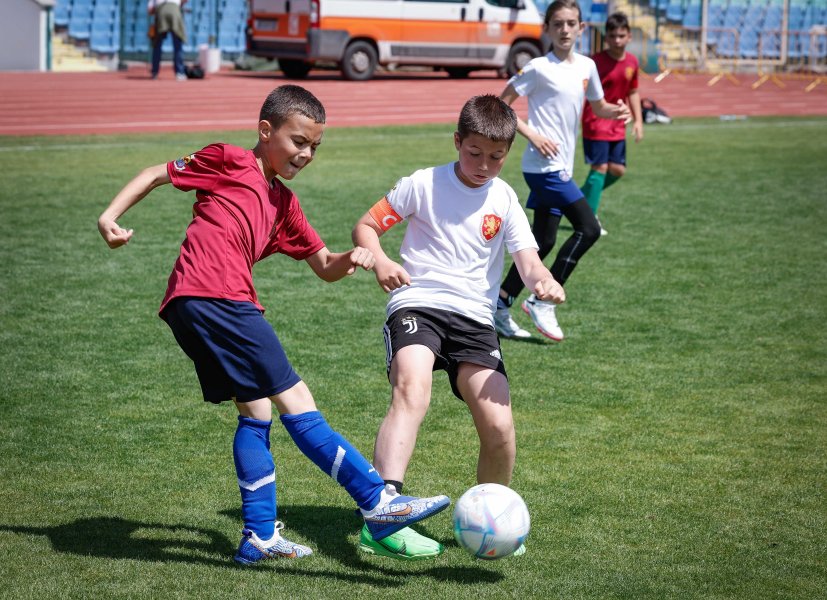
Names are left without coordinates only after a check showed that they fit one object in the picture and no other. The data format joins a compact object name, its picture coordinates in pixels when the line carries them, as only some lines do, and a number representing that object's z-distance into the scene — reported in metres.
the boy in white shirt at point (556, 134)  7.71
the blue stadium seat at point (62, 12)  29.86
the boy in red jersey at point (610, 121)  10.50
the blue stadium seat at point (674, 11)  37.34
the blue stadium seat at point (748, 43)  37.06
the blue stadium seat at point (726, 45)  36.72
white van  23.88
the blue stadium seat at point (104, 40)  29.11
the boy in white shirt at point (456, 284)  4.21
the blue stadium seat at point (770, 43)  36.94
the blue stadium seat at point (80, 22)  29.44
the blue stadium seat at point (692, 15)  37.34
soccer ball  3.88
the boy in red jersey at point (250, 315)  4.00
